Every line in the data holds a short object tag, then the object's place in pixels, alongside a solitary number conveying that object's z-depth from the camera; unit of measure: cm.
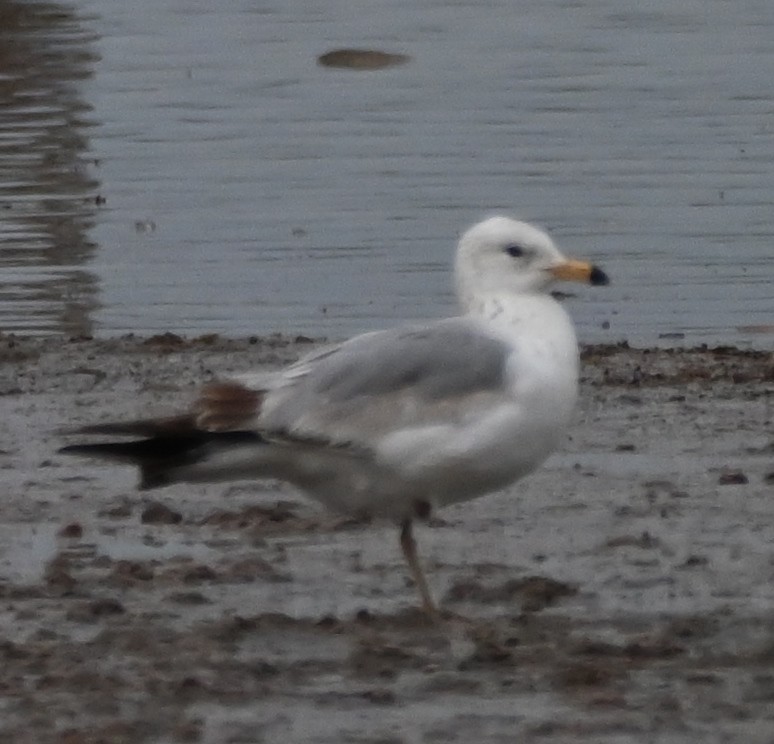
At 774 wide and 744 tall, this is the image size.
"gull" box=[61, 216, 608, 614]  1451
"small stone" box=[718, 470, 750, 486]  1778
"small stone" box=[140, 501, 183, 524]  1712
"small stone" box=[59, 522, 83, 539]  1672
